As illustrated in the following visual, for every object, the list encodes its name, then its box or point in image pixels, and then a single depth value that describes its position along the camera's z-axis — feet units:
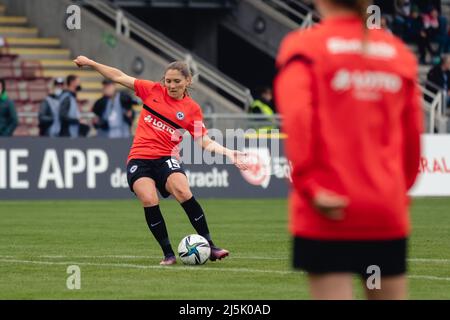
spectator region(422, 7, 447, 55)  113.80
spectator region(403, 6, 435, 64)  113.39
